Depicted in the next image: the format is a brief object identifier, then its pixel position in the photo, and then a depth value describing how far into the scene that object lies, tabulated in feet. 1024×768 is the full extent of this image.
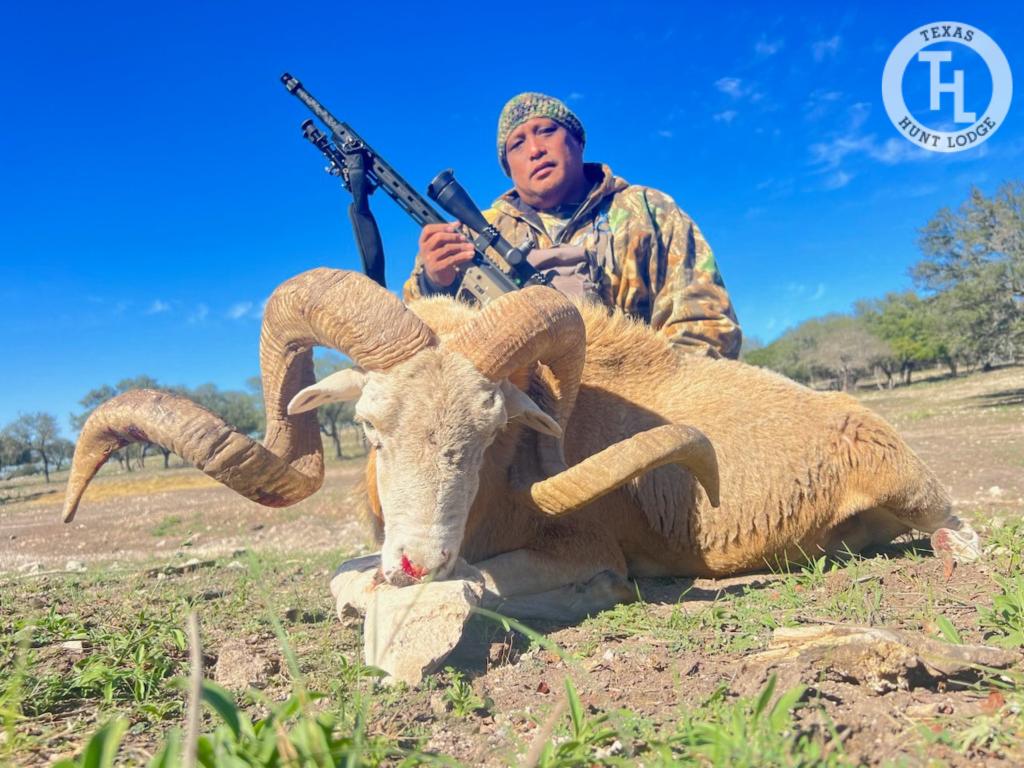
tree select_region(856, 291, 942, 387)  200.85
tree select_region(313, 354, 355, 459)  156.87
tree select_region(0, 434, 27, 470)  223.71
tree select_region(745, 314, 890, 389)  229.04
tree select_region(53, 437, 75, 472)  243.60
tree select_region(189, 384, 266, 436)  199.82
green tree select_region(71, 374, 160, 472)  220.90
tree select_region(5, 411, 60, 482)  231.09
